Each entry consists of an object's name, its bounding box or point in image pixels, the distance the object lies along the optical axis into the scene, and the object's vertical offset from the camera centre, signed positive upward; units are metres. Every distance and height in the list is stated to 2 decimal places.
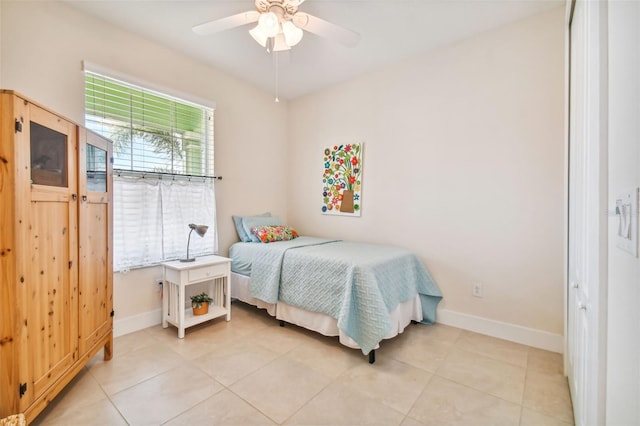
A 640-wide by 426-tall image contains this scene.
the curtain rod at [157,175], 2.47 +0.34
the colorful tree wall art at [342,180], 3.34 +0.36
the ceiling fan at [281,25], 1.76 +1.19
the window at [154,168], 2.46 +0.42
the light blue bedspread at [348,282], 2.05 -0.60
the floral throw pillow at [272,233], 3.20 -0.26
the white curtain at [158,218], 2.49 -0.07
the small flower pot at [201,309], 2.67 -0.92
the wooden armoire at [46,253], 1.21 -0.21
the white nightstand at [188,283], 2.46 -0.70
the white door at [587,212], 0.77 -0.01
